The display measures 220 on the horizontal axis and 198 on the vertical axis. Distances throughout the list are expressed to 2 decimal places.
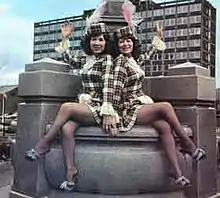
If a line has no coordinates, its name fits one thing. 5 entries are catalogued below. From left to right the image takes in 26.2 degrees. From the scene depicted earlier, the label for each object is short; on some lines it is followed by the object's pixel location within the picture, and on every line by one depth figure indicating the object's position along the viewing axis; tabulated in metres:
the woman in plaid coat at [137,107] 3.74
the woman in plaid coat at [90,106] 3.71
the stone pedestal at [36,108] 4.11
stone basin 3.73
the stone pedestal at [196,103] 4.21
